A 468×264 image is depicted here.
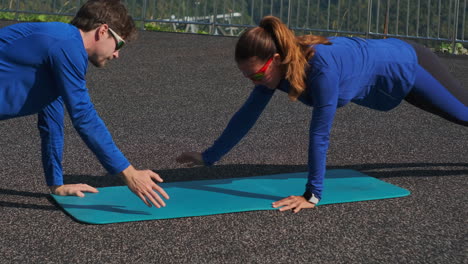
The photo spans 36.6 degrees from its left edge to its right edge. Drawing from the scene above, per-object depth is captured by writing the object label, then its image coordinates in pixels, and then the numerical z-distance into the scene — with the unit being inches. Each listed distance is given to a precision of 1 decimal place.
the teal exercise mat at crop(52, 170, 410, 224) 152.1
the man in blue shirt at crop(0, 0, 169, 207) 133.5
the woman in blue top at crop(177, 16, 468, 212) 144.9
